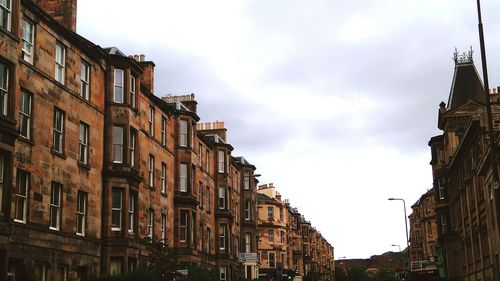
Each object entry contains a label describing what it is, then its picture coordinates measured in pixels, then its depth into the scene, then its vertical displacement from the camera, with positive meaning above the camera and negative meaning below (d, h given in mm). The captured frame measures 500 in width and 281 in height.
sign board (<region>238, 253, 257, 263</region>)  52441 +1309
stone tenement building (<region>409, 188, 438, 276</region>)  70688 +5736
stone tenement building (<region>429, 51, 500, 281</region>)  40469 +6492
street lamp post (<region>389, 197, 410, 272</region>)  64956 +6787
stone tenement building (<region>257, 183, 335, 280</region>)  91188 +5536
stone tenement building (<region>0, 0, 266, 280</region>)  25938 +6008
